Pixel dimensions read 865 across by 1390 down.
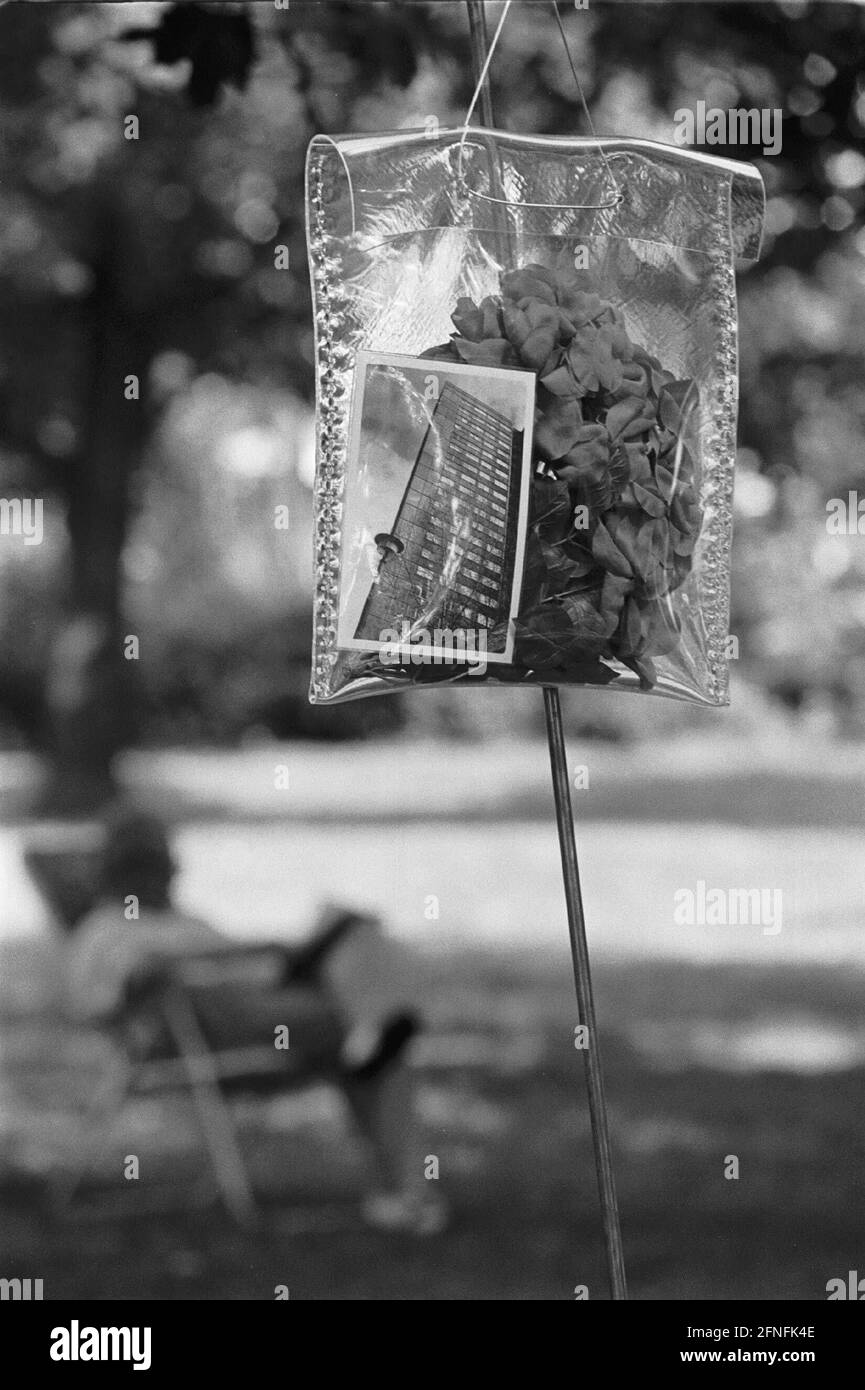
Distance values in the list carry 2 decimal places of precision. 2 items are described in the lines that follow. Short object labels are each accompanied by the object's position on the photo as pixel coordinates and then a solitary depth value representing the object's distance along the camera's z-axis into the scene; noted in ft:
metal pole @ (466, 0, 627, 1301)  5.88
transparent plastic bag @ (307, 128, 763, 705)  5.67
